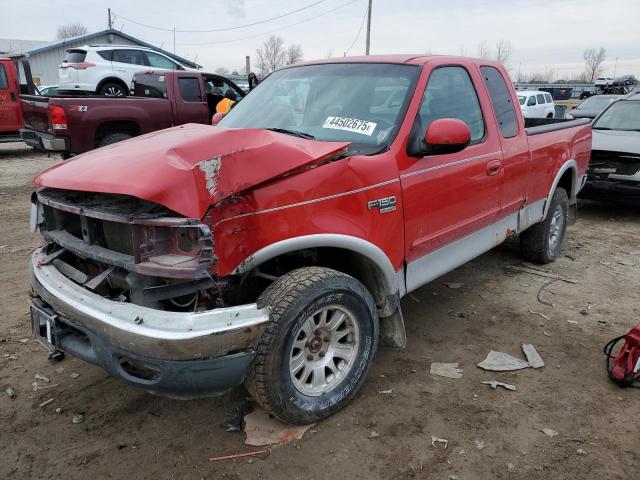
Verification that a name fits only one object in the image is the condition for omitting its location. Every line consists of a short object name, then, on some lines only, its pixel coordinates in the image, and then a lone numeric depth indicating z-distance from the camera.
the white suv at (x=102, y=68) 15.34
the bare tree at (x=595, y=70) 88.05
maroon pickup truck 8.63
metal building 32.39
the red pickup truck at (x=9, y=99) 12.34
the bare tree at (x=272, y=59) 61.83
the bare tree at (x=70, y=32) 77.69
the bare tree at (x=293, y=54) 63.17
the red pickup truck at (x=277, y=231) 2.28
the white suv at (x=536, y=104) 20.41
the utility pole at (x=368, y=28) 28.89
